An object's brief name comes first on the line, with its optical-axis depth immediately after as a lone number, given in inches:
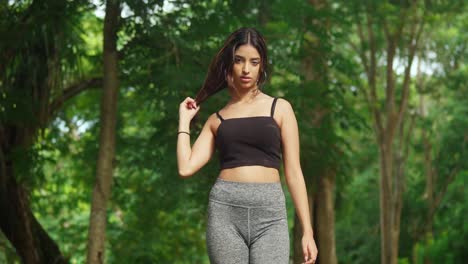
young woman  133.0
